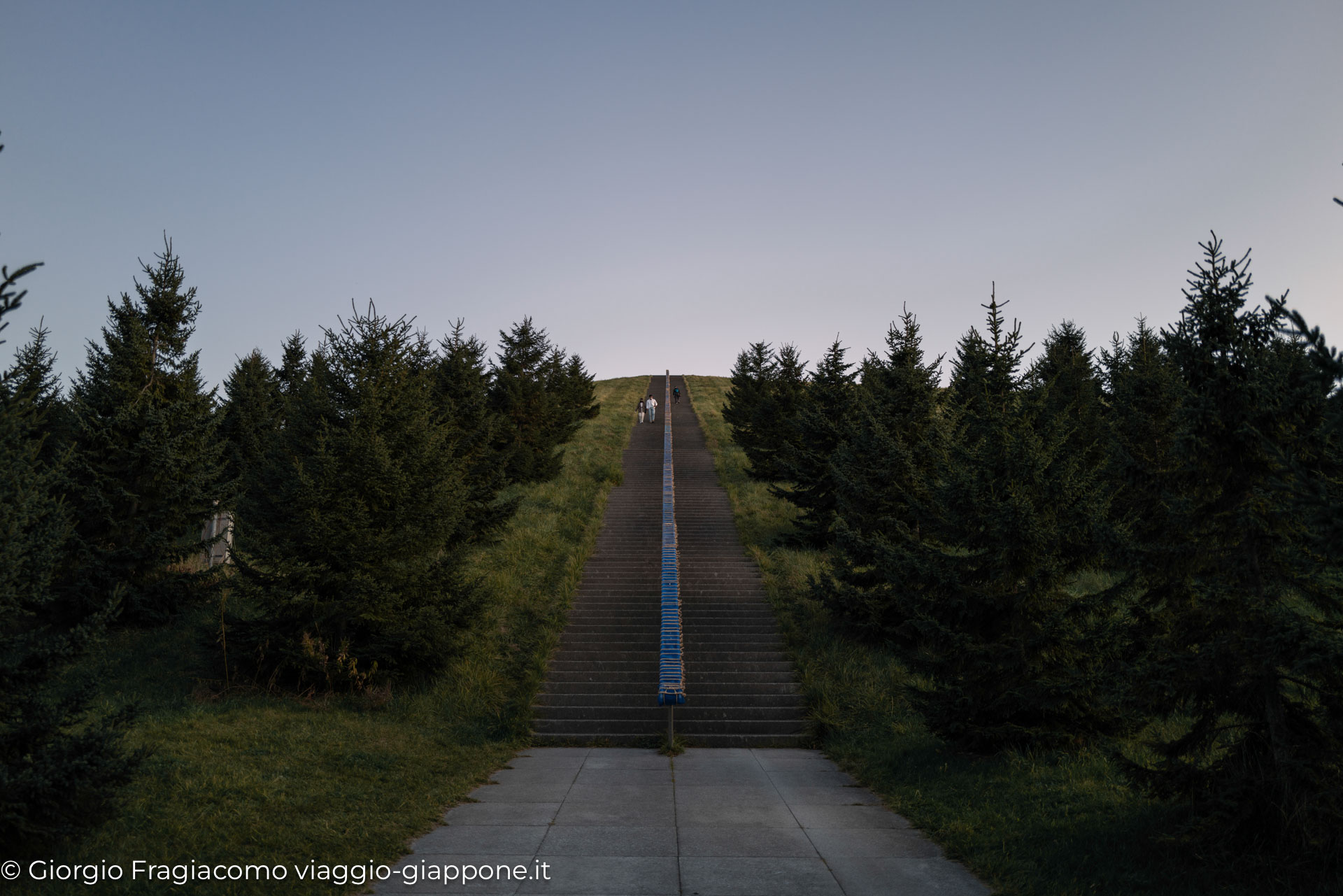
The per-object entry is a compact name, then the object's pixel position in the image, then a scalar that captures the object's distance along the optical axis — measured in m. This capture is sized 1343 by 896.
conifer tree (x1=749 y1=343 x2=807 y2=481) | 32.66
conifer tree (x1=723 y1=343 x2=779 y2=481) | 34.50
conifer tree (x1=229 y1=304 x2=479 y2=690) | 13.48
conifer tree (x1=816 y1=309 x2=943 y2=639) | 16.64
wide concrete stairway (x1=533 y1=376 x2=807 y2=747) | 14.47
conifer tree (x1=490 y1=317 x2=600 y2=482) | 31.02
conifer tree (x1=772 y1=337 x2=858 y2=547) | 22.22
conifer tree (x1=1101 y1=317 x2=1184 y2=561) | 8.09
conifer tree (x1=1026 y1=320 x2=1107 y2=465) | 24.41
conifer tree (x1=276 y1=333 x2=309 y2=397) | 35.69
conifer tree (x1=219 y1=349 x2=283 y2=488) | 26.92
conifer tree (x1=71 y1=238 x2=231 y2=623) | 16.30
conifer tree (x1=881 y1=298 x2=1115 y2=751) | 10.45
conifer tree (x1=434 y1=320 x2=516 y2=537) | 21.91
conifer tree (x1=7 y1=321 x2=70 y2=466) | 18.29
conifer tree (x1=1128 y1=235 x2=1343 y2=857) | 6.43
